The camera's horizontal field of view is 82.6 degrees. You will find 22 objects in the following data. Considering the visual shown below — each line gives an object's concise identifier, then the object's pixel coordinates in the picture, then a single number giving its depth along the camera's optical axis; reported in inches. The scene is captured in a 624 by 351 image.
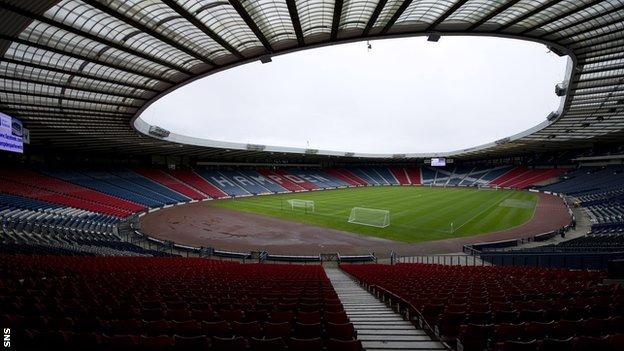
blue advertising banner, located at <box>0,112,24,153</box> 925.2
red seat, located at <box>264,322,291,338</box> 241.3
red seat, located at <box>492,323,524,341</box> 235.1
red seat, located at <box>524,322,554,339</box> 232.8
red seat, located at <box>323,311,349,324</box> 274.1
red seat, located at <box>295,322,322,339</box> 246.4
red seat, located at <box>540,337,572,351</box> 194.5
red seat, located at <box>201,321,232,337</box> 237.0
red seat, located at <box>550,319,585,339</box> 229.9
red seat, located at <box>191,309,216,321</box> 275.9
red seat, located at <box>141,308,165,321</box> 276.6
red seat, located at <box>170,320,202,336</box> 235.9
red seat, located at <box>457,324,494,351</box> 233.1
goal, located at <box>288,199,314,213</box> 2082.9
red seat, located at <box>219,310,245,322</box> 279.1
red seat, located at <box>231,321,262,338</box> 237.1
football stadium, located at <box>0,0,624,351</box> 268.8
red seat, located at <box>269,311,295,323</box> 275.3
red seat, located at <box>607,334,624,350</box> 185.6
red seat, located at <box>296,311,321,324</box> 269.9
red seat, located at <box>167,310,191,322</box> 275.7
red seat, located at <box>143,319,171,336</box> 236.5
